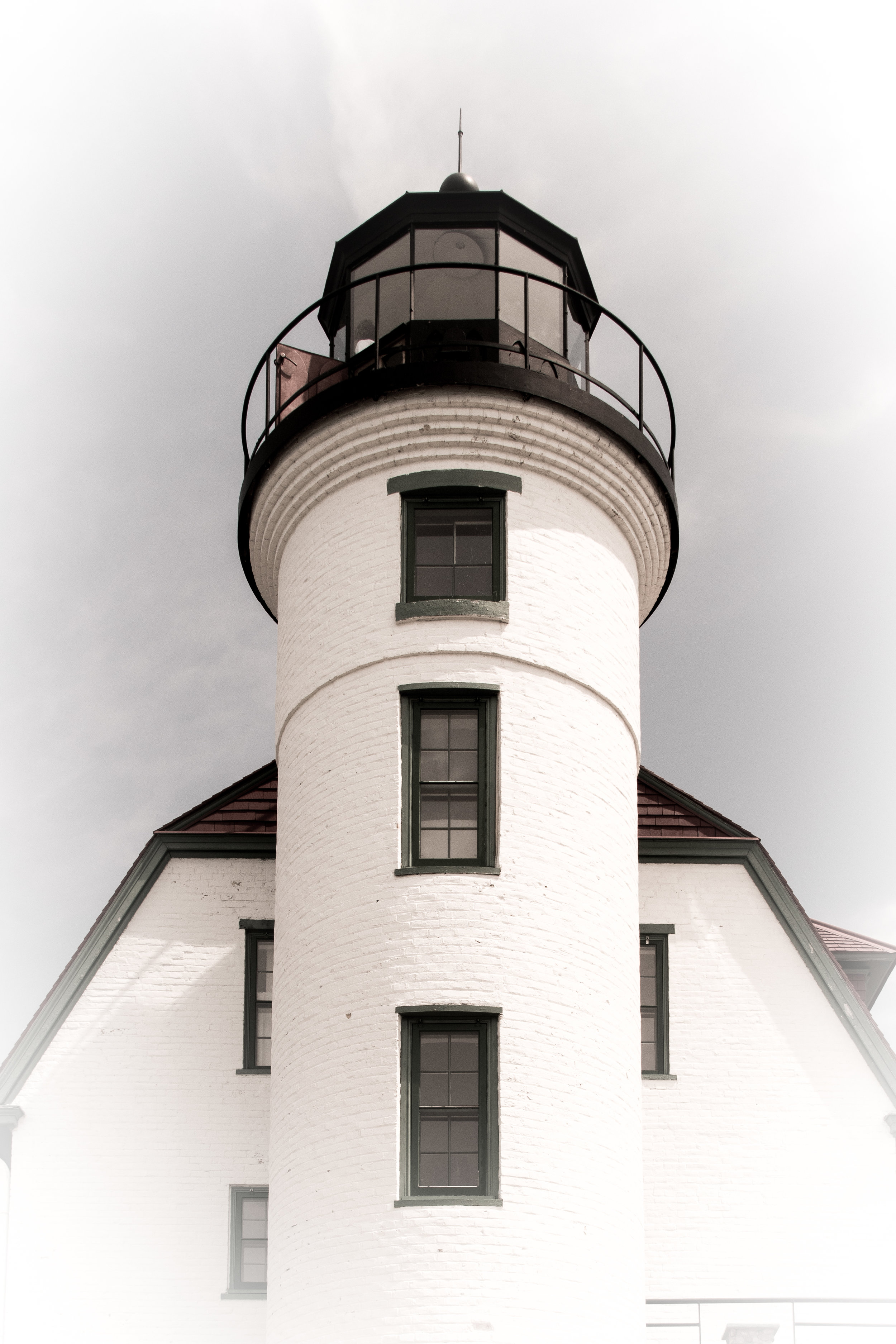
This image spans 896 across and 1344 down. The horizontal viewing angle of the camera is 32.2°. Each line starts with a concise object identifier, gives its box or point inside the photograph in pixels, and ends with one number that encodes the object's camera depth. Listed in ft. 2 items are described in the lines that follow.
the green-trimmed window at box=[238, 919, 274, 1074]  63.41
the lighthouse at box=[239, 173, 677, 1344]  50.01
